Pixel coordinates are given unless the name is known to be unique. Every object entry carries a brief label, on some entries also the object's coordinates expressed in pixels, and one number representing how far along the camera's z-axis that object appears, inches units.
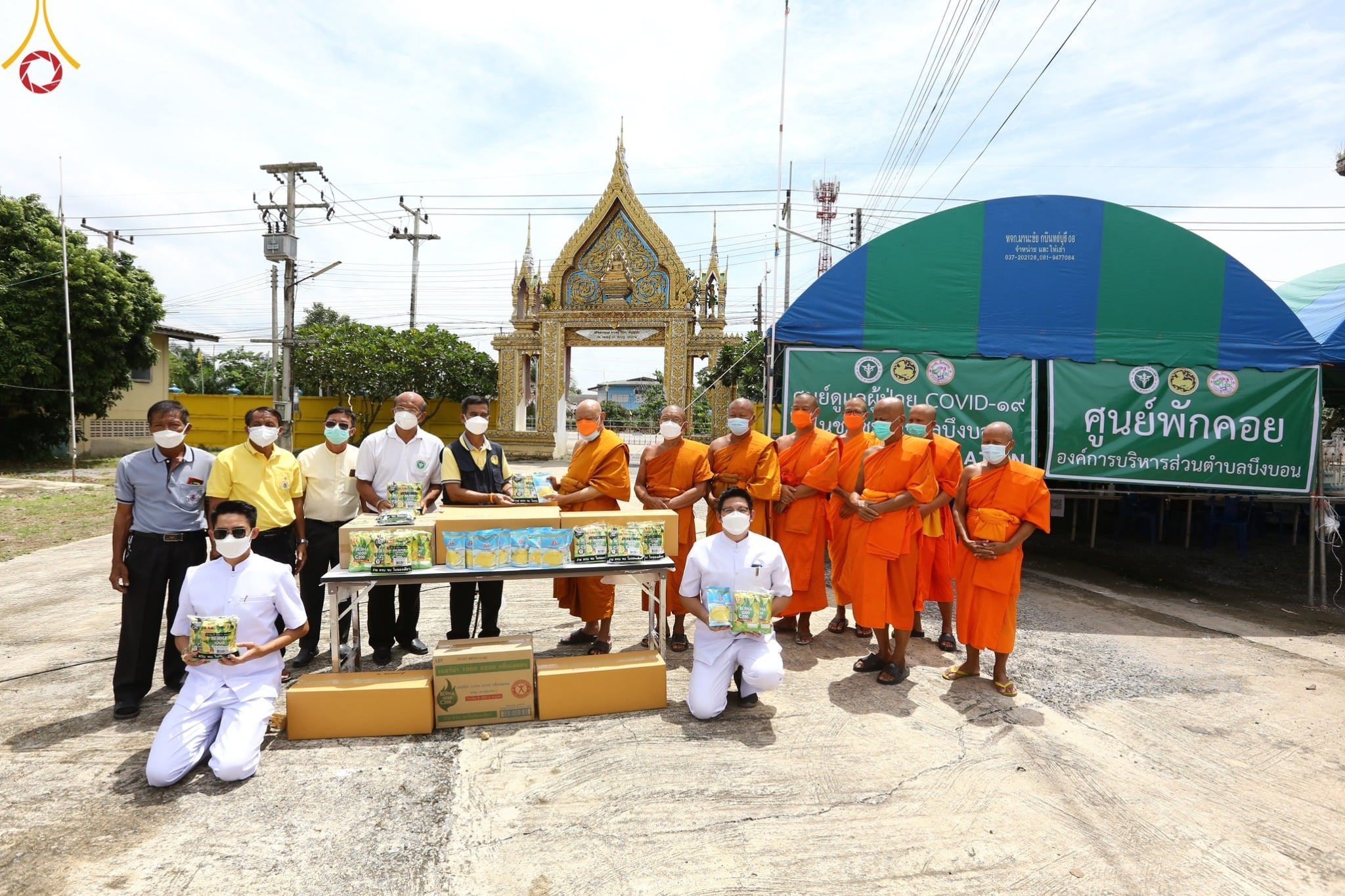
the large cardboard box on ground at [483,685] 148.9
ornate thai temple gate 847.7
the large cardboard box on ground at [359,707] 142.1
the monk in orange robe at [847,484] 204.2
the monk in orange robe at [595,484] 189.5
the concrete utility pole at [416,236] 1061.8
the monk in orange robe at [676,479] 193.8
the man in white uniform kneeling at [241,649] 127.4
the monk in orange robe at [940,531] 188.1
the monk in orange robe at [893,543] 177.9
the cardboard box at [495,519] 157.5
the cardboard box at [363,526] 150.5
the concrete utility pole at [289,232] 687.1
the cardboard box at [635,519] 166.7
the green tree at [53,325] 616.7
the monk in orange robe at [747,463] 197.6
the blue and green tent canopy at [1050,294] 299.1
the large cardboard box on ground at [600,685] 153.9
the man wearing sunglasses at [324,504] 183.0
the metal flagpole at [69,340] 601.3
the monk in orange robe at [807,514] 201.8
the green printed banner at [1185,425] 292.8
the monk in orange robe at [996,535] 169.5
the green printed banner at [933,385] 311.0
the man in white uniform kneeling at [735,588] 157.2
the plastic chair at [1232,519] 412.8
